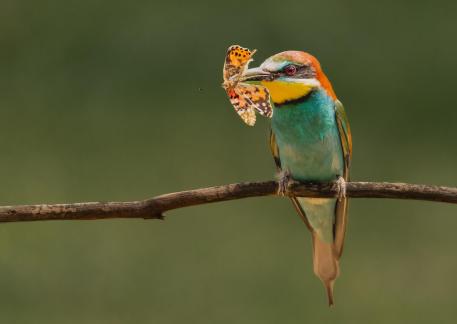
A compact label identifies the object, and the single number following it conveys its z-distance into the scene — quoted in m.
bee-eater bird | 6.19
